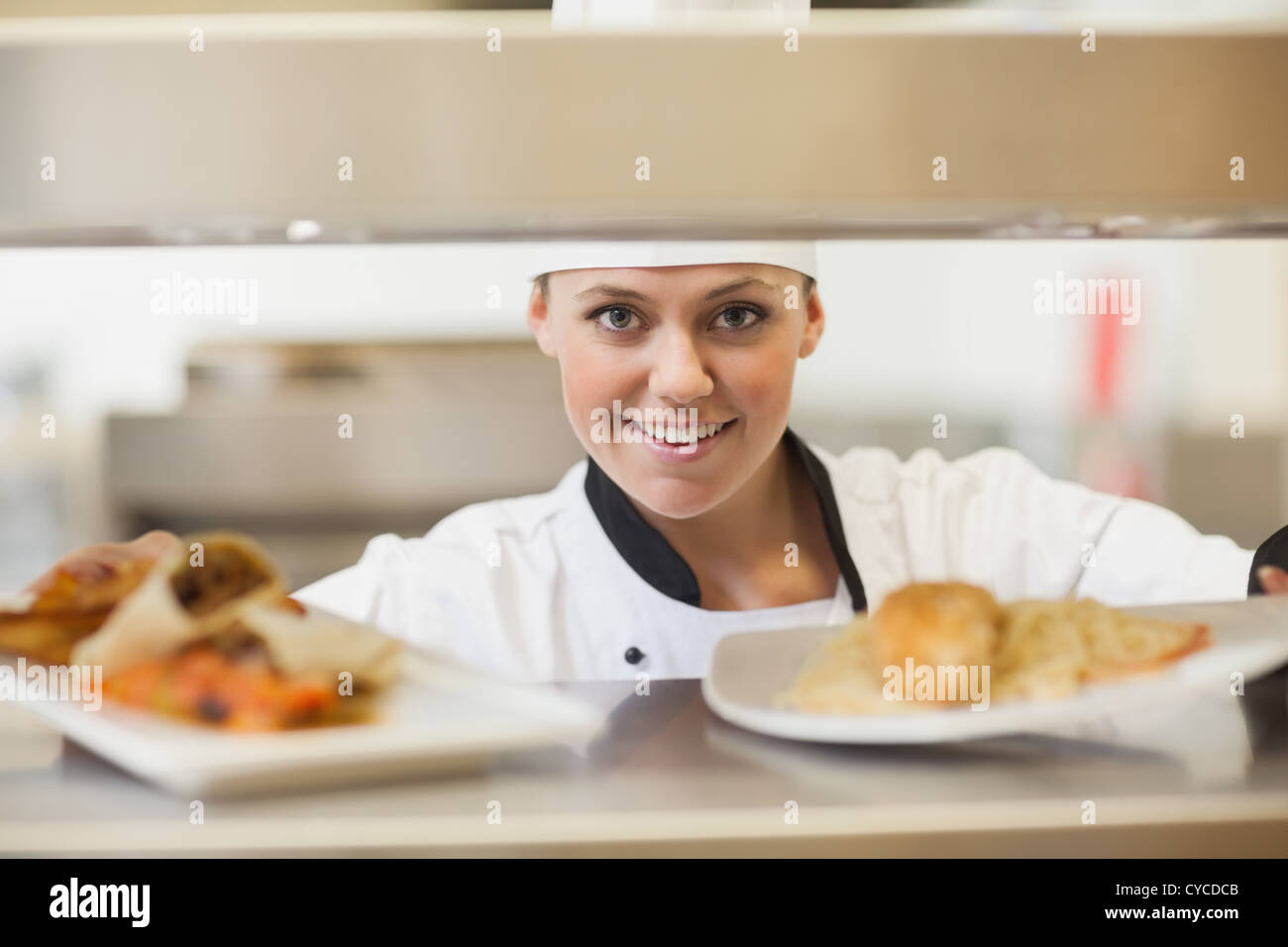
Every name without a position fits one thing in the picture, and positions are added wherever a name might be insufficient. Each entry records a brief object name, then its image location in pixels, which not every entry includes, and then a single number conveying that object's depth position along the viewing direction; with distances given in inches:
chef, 32.0
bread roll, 19.1
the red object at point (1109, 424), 63.8
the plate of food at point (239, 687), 16.4
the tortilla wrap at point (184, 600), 18.8
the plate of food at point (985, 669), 17.5
